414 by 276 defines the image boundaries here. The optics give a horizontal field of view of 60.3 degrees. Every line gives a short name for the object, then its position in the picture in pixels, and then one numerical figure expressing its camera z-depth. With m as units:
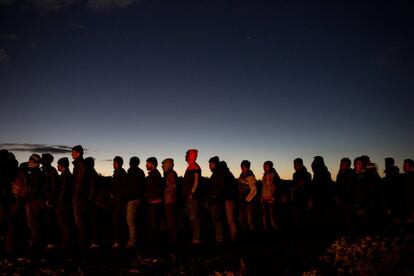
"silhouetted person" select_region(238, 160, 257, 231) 10.72
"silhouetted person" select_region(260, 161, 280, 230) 11.49
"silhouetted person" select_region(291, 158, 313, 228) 11.44
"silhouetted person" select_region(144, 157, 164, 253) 8.91
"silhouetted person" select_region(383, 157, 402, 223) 10.80
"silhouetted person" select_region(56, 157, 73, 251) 8.12
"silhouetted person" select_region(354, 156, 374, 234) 9.80
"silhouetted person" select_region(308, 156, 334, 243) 10.57
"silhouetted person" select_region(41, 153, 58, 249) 8.36
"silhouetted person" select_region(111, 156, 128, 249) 8.73
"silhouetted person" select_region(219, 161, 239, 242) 9.41
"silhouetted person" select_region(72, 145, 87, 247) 8.24
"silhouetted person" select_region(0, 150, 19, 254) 7.79
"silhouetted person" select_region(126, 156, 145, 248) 8.55
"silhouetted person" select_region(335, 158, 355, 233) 9.95
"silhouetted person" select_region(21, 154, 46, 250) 8.18
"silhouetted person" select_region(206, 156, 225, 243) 9.17
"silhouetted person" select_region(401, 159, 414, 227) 10.41
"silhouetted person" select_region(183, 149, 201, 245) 8.94
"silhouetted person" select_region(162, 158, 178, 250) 8.81
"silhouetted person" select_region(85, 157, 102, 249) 8.64
